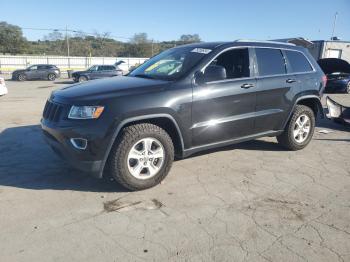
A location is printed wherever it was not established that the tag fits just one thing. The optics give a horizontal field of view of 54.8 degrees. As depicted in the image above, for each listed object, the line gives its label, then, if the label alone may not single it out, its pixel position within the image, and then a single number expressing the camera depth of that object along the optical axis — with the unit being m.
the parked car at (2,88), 11.10
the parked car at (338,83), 15.96
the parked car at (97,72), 25.11
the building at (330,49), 31.88
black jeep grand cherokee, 3.81
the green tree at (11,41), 58.84
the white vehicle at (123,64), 41.62
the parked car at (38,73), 27.31
